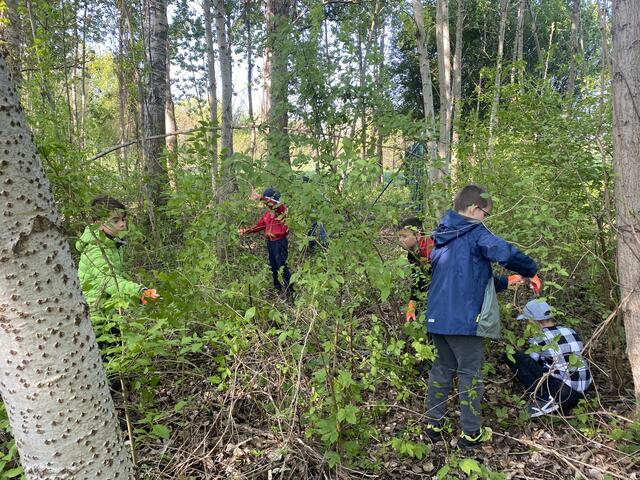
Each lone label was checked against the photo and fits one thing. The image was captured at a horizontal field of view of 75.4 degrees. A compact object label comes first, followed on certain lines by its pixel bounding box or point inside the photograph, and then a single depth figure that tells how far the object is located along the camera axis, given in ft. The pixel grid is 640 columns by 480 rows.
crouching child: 9.29
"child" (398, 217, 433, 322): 10.08
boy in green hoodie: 6.55
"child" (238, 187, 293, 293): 17.56
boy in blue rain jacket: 8.38
